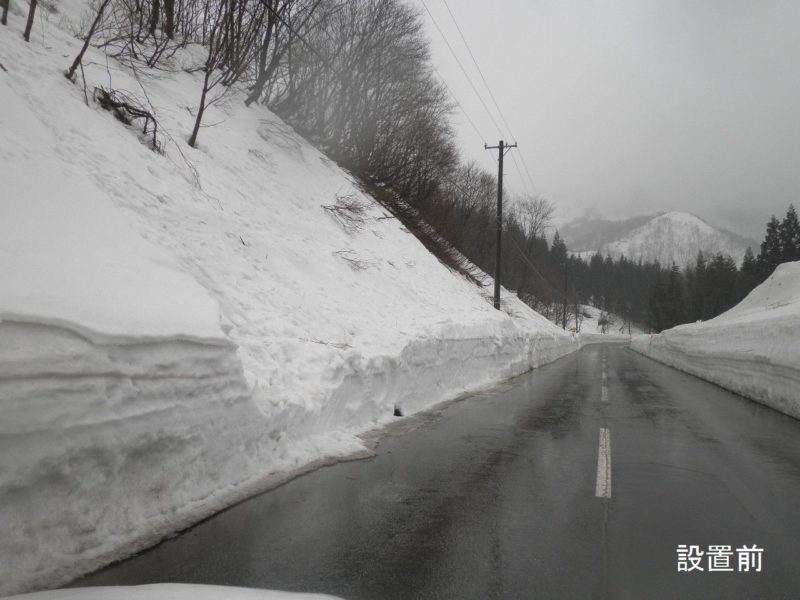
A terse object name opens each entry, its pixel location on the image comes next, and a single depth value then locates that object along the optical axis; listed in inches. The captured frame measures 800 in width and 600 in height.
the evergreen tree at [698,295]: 3548.2
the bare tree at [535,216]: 2659.9
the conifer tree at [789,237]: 2999.5
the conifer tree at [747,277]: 3176.7
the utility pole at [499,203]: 1058.7
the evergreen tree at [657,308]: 3818.9
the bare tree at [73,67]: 412.2
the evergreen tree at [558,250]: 4399.1
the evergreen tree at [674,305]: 3671.3
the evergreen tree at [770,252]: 3070.9
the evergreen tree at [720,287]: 3385.8
